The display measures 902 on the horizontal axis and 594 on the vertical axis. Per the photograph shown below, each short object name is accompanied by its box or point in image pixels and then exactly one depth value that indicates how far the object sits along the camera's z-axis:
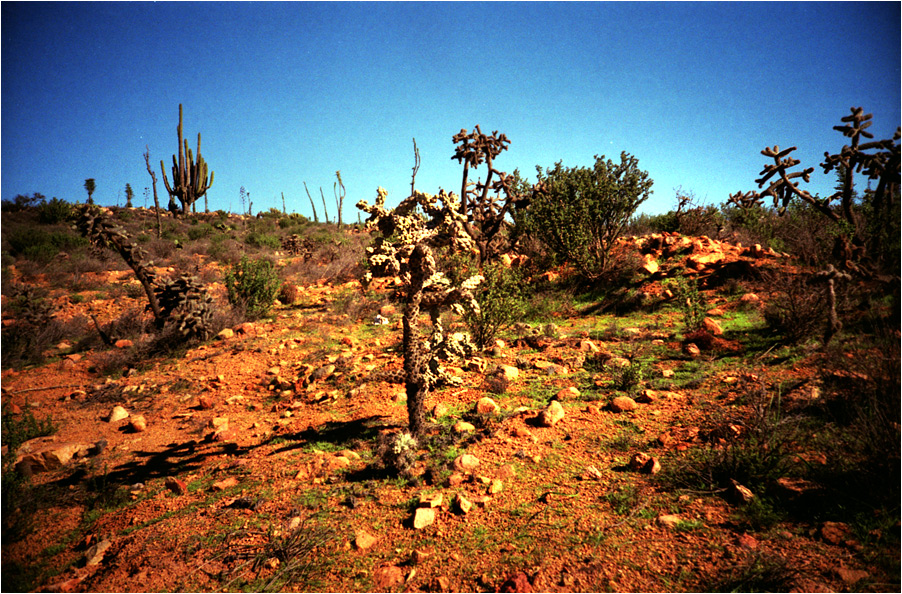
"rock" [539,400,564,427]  3.93
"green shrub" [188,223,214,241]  21.83
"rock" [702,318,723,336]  6.48
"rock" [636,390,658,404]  4.32
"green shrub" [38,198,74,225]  20.14
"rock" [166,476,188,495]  3.17
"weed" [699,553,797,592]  1.89
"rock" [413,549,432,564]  2.26
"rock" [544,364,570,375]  5.36
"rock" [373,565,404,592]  2.12
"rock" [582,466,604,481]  3.05
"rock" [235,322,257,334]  7.94
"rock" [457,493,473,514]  2.68
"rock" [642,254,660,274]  10.12
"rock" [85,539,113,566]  2.40
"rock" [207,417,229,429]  4.38
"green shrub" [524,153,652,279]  10.41
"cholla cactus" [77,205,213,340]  6.80
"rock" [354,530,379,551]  2.41
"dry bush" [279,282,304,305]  10.63
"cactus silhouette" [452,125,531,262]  12.22
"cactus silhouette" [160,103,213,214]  21.94
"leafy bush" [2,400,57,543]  2.59
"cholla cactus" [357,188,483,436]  3.32
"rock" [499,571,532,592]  2.01
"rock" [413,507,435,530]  2.59
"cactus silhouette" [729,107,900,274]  6.45
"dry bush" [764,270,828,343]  5.60
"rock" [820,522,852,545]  2.14
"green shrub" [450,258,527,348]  6.39
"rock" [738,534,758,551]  2.18
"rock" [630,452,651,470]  3.13
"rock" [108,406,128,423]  4.63
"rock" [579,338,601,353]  6.12
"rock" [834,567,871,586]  1.87
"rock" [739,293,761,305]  7.91
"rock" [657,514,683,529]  2.46
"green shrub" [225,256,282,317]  9.08
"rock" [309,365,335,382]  5.57
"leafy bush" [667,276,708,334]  6.83
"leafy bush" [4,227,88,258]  14.05
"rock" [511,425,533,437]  3.75
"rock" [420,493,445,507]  2.76
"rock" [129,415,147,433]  4.38
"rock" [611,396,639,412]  4.16
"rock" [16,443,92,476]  3.45
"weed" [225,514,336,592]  2.15
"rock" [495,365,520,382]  5.15
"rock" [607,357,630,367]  5.39
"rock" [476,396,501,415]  4.30
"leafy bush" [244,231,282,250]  20.73
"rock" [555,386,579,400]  4.58
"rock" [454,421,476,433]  3.94
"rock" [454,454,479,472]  3.23
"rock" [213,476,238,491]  3.18
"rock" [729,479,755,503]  2.59
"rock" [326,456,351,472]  3.39
